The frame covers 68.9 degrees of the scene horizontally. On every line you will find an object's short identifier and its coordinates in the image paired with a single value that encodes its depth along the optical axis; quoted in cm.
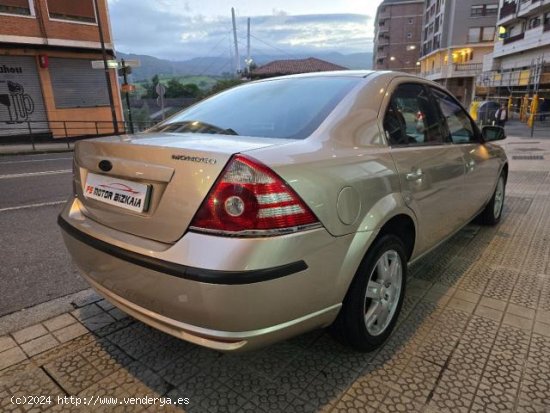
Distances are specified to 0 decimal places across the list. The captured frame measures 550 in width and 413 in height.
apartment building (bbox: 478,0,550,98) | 3130
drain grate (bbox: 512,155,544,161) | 1060
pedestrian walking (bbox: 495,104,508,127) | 1756
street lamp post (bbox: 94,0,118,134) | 1613
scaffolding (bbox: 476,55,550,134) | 2378
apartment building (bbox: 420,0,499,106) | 5297
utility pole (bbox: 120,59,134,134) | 1625
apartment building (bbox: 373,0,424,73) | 8312
